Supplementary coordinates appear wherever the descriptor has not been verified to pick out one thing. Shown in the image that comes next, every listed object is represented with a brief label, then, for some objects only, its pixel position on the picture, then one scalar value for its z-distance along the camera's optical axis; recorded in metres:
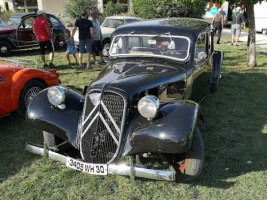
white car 10.08
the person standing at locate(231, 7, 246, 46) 11.28
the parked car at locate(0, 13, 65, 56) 9.47
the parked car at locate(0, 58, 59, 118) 4.16
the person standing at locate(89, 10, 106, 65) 7.84
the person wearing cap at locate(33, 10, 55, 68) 7.42
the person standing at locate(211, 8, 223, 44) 12.38
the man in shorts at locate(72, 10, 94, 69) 7.26
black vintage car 2.63
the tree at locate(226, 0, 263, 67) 7.93
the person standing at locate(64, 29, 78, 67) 7.83
